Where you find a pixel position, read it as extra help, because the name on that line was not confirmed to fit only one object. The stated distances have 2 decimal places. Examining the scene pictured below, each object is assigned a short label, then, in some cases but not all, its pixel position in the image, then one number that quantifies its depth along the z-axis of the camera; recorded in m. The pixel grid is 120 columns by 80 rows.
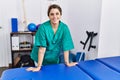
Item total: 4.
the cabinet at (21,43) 3.46
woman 1.98
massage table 1.73
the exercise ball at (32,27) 3.50
